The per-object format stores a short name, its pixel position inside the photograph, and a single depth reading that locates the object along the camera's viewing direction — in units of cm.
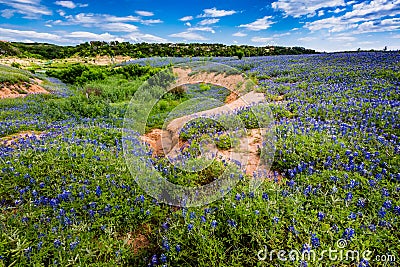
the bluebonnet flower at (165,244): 286
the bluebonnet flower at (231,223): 293
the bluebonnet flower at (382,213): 294
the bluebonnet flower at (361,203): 316
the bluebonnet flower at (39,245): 285
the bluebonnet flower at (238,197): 328
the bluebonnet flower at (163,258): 273
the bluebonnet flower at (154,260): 273
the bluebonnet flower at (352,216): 287
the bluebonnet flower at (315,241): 256
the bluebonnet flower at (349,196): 320
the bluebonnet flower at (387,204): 313
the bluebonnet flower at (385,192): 336
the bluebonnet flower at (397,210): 304
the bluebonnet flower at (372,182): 356
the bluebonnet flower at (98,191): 370
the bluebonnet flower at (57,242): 287
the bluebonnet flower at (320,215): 291
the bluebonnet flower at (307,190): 343
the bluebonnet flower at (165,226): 316
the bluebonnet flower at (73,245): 282
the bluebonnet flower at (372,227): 275
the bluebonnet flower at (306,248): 246
